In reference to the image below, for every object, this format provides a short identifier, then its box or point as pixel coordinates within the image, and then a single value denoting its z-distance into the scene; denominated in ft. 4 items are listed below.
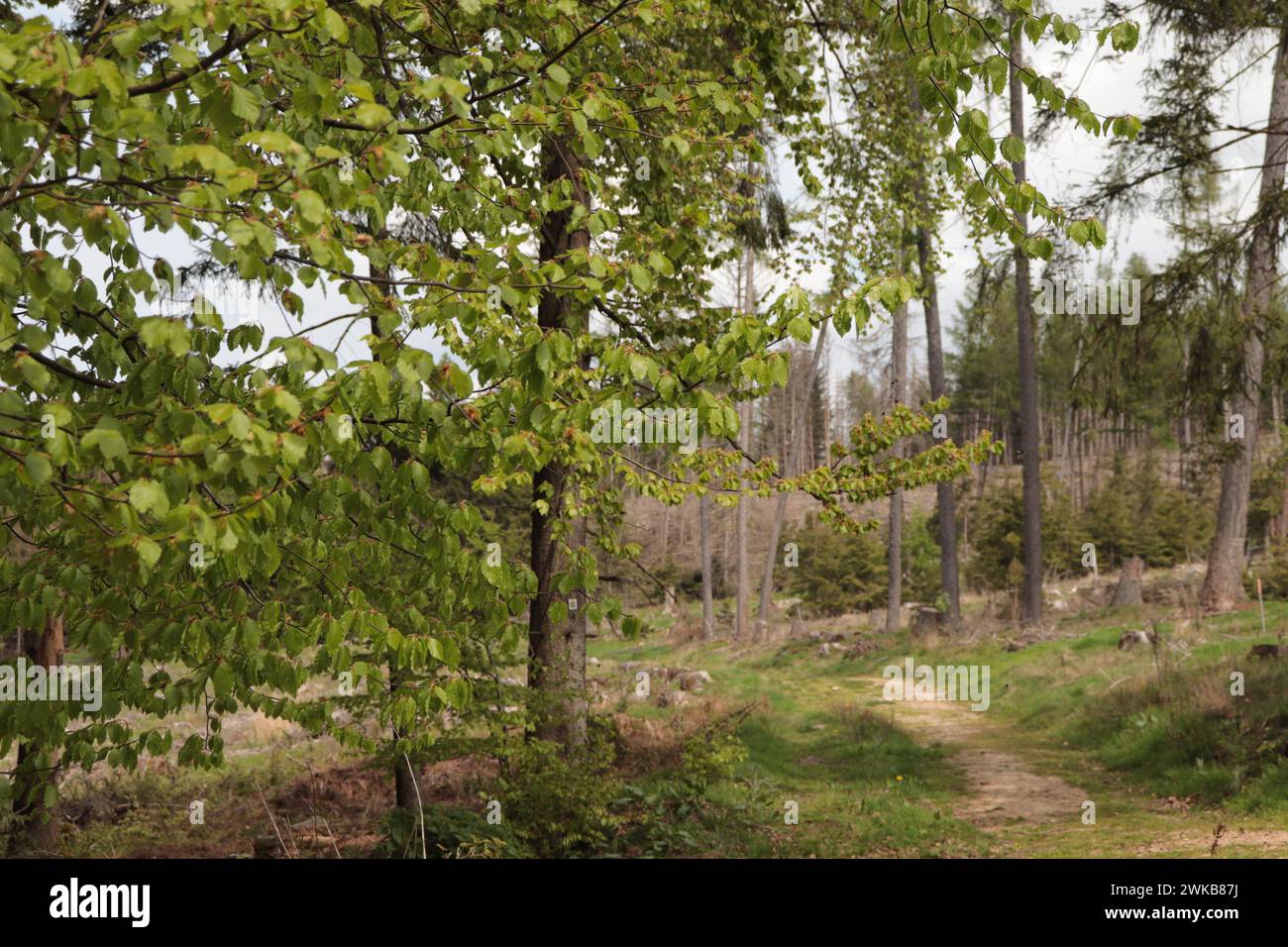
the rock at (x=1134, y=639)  53.01
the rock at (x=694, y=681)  62.92
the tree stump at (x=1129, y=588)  76.38
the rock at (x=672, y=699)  54.58
